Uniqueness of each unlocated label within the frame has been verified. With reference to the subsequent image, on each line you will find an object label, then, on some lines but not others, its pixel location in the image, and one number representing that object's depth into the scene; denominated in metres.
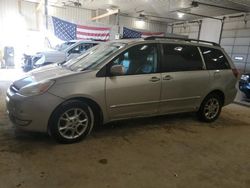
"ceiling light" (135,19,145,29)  17.89
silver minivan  2.88
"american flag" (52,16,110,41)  11.39
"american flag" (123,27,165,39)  13.44
